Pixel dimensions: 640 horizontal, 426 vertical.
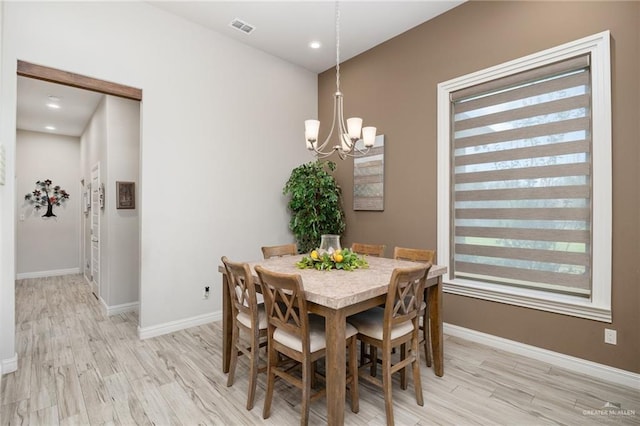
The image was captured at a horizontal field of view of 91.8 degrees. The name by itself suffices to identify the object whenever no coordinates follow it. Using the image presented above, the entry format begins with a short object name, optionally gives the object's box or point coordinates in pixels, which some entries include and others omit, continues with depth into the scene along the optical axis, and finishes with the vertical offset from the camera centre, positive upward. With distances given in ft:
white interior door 15.06 -0.94
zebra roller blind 8.41 +1.00
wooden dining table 5.46 -1.78
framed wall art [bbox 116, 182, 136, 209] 13.46 +0.72
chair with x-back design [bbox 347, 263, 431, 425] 6.06 -2.48
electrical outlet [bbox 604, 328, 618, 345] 7.77 -3.12
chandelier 7.98 +2.03
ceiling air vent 11.59 +7.12
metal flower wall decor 20.20 +0.98
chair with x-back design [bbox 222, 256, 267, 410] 6.68 -2.48
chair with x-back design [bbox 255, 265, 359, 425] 5.72 -2.51
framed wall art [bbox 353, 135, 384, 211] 12.99 +1.45
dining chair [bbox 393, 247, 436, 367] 8.38 -1.41
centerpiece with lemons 7.71 -1.25
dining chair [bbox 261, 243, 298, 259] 9.90 -1.29
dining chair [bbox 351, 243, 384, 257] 10.21 -1.28
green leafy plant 13.42 +0.40
